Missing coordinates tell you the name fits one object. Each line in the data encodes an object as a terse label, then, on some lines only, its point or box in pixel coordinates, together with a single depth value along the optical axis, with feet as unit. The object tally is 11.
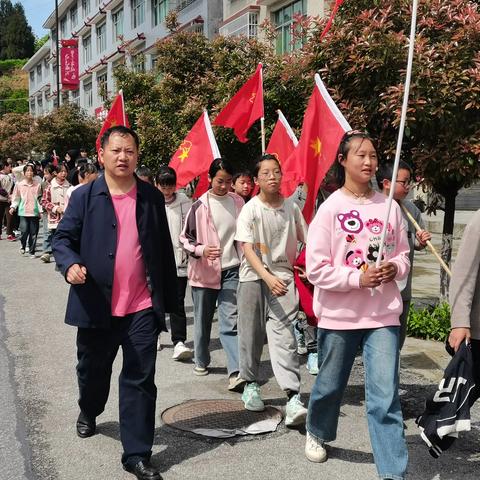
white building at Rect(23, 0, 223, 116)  85.73
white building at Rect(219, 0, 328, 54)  61.32
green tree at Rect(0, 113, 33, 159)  133.28
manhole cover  14.82
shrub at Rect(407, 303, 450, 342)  23.25
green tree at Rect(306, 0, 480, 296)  20.35
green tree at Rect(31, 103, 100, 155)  98.94
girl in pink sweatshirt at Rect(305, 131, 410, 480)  11.84
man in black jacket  12.94
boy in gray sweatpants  15.47
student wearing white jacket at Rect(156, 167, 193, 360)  21.15
